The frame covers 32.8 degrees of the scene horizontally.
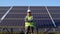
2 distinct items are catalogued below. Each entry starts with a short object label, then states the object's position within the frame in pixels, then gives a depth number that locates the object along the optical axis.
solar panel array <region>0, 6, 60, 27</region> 8.09
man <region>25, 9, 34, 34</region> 6.45
